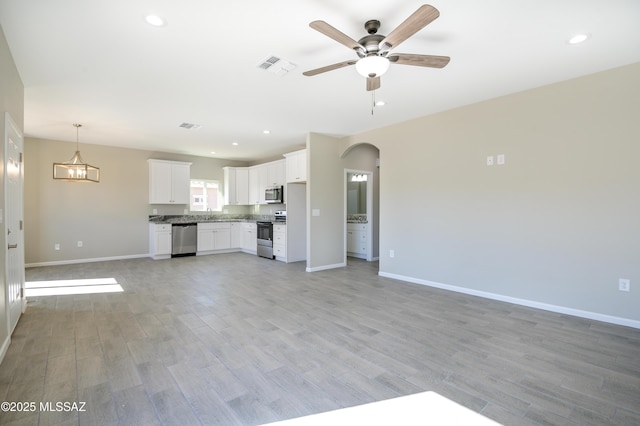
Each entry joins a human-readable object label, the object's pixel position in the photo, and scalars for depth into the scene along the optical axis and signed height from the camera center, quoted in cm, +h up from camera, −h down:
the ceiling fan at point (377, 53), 207 +123
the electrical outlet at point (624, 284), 309 -82
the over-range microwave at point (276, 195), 759 +37
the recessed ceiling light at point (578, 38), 252 +147
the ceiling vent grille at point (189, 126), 522 +152
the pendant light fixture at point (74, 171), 594 +84
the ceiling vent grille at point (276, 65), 296 +149
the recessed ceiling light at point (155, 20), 226 +149
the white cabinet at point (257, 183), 817 +75
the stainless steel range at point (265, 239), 721 -75
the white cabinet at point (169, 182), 734 +72
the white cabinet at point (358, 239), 709 -76
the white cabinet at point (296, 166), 627 +95
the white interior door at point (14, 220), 270 -10
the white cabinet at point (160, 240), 708 -74
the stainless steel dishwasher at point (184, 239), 732 -74
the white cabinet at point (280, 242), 677 -76
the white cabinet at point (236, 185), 858 +71
